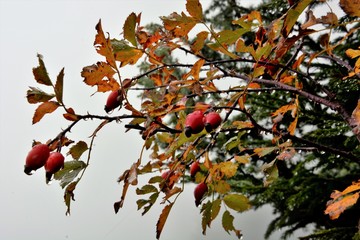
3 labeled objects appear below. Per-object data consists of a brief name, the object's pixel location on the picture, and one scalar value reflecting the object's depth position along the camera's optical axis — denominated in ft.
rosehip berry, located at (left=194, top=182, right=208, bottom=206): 2.07
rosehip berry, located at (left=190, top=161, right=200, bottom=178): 2.33
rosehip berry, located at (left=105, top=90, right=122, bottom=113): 1.63
